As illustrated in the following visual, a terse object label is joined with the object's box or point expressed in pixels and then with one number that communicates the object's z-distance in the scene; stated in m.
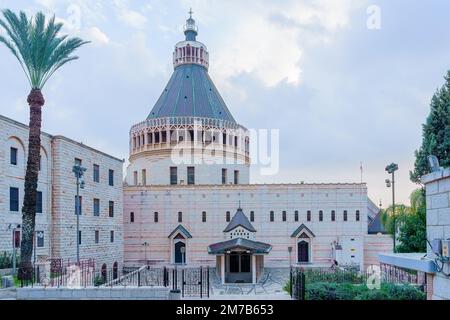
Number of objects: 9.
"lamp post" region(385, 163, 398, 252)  24.55
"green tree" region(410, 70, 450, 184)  19.05
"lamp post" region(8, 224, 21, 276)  21.85
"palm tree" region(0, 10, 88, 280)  17.71
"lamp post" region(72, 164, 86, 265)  21.77
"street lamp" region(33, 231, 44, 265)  23.83
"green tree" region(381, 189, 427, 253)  20.67
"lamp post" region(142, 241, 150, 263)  35.16
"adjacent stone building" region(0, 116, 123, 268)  22.27
